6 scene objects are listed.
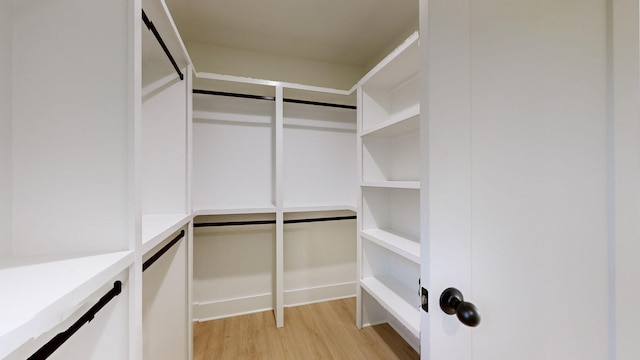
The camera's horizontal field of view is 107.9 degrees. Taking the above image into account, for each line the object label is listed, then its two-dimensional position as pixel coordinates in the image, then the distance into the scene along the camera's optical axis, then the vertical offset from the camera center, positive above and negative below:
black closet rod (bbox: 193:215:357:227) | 1.80 -0.35
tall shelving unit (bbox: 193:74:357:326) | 1.94 -0.07
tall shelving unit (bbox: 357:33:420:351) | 1.54 -0.11
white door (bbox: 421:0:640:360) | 0.50 +0.01
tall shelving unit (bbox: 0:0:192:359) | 0.54 +0.06
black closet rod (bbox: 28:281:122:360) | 0.39 -0.29
